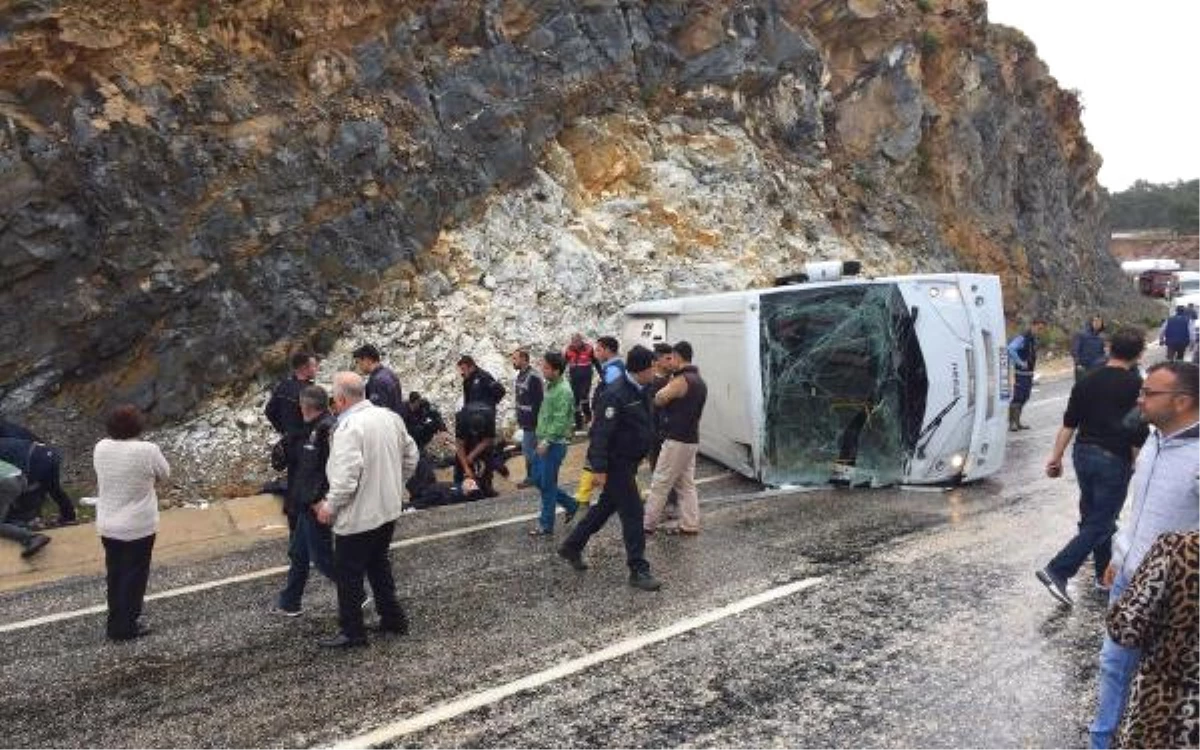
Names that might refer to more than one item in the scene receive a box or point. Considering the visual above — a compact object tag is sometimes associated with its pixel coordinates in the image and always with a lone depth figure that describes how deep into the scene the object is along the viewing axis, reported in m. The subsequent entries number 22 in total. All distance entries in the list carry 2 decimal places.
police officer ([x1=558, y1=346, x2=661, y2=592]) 6.89
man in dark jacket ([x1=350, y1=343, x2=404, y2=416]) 8.87
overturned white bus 9.69
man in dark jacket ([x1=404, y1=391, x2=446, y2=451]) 11.12
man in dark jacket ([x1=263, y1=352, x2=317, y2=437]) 8.12
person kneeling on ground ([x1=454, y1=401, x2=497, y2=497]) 10.72
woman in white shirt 6.07
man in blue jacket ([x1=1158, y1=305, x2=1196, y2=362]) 17.14
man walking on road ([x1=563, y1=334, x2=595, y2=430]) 14.61
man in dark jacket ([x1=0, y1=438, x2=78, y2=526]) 9.37
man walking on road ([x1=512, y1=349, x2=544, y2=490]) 9.47
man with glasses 3.75
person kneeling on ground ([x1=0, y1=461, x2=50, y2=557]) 8.32
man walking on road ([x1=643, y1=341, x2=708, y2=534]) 8.30
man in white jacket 5.55
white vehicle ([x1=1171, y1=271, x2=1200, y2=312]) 33.07
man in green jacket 8.51
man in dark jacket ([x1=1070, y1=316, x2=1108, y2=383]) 14.16
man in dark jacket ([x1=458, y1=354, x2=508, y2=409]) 10.55
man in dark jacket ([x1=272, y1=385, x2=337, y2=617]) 6.05
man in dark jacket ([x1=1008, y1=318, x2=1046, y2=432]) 14.08
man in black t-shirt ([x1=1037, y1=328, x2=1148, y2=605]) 6.01
